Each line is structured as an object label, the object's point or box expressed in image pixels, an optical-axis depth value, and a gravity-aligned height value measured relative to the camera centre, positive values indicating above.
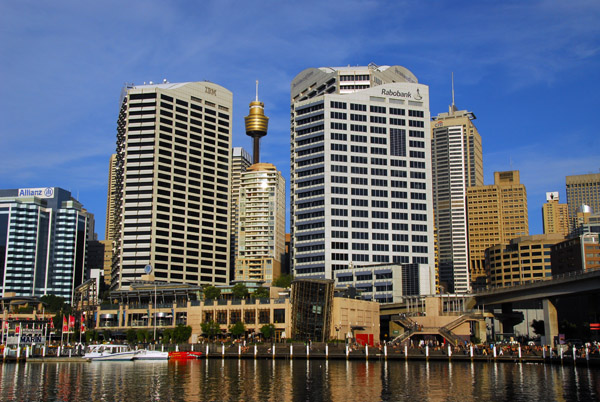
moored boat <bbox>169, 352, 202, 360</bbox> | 126.50 -6.26
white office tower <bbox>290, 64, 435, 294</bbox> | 197.12 +13.03
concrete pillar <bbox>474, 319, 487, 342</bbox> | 152.64 -2.13
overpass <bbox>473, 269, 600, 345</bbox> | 123.81 +6.23
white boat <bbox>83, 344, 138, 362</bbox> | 128.38 -6.00
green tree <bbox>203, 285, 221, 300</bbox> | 183.12 +7.79
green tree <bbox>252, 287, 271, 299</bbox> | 167.88 +7.36
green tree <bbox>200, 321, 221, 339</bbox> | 149.38 -1.62
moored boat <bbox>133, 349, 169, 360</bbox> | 125.22 -6.16
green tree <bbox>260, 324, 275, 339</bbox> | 140.55 -1.74
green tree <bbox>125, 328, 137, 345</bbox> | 153.62 -3.19
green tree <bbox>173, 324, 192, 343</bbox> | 144.62 -2.64
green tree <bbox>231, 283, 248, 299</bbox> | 175.96 +8.10
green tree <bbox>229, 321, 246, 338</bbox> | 145.81 -1.59
